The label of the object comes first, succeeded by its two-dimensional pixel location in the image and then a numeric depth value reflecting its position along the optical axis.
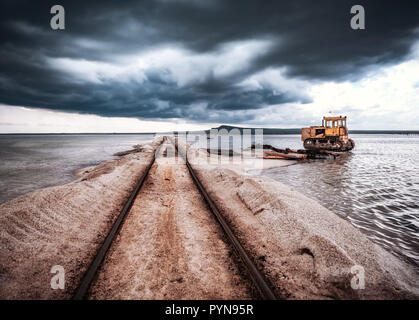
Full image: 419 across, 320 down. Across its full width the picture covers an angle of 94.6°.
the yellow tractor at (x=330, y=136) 28.22
